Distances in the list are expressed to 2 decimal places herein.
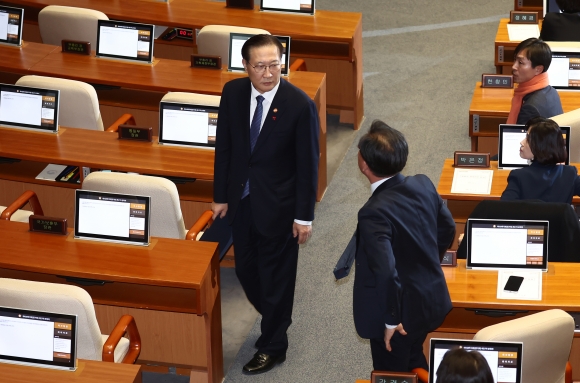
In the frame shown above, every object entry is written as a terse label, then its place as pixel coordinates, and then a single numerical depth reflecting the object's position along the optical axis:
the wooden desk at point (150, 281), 8.16
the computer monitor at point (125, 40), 12.03
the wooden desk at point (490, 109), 11.07
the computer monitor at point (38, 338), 7.05
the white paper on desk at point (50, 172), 10.64
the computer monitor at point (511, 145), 9.66
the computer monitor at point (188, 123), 10.16
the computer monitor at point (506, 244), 7.88
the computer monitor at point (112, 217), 8.40
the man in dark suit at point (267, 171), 8.25
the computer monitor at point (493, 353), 6.47
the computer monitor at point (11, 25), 12.49
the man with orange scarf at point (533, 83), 10.03
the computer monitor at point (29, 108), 10.53
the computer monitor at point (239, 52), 11.58
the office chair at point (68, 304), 7.25
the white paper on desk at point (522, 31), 12.80
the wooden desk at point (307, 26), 12.81
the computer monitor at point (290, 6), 13.26
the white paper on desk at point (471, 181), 9.64
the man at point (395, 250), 6.82
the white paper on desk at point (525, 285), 7.66
